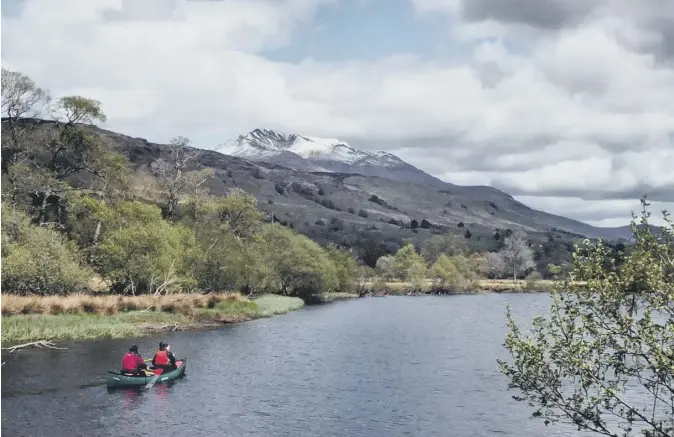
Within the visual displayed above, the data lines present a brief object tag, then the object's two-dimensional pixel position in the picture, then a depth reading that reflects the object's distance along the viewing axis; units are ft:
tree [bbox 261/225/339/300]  383.24
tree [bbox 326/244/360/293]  492.54
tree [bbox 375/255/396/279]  635.25
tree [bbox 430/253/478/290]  574.56
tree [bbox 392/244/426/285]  581.53
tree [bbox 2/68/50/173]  247.91
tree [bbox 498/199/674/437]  62.28
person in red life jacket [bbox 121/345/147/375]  140.36
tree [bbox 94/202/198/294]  253.85
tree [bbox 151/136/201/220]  321.52
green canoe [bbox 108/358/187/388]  138.10
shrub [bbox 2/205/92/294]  205.16
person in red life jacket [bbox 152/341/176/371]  149.29
